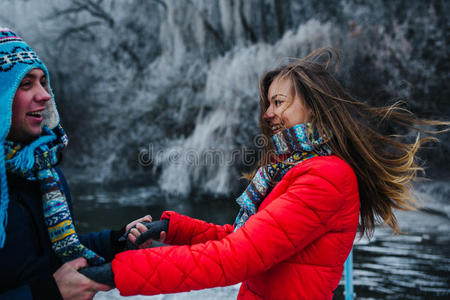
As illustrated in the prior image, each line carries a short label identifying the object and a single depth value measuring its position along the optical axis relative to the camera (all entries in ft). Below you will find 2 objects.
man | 2.29
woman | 2.28
